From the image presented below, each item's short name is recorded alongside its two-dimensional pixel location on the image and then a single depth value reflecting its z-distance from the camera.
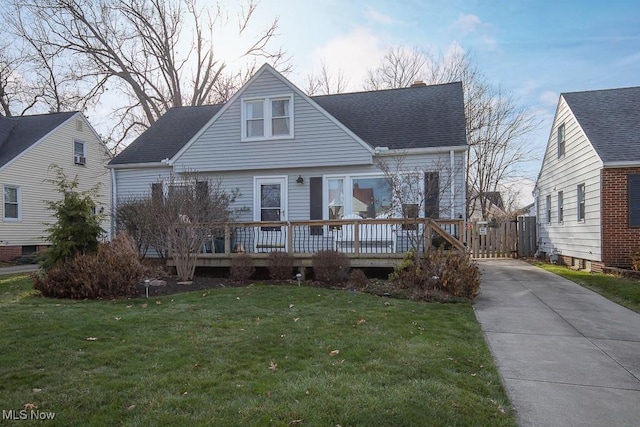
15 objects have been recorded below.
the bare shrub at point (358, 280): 8.74
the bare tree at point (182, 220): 9.23
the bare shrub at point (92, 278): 7.72
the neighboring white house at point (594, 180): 11.11
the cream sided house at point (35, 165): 17.69
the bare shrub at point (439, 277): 7.90
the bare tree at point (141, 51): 22.31
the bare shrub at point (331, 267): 9.27
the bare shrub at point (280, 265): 9.84
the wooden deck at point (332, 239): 9.76
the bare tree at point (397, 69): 26.44
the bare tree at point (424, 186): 10.58
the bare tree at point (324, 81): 28.94
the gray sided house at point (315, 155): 11.74
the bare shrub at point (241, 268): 9.73
